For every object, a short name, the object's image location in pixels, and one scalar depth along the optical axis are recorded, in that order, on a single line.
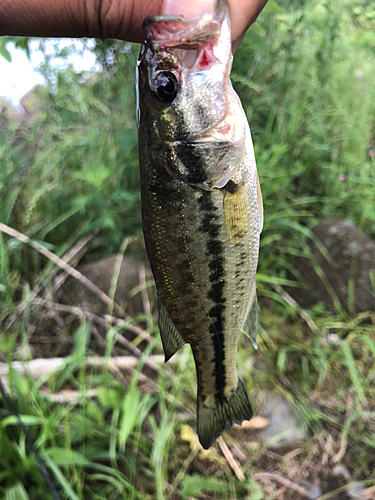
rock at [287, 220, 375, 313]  0.43
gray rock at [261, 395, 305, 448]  0.36
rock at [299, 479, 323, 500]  0.32
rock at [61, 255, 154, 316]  0.44
